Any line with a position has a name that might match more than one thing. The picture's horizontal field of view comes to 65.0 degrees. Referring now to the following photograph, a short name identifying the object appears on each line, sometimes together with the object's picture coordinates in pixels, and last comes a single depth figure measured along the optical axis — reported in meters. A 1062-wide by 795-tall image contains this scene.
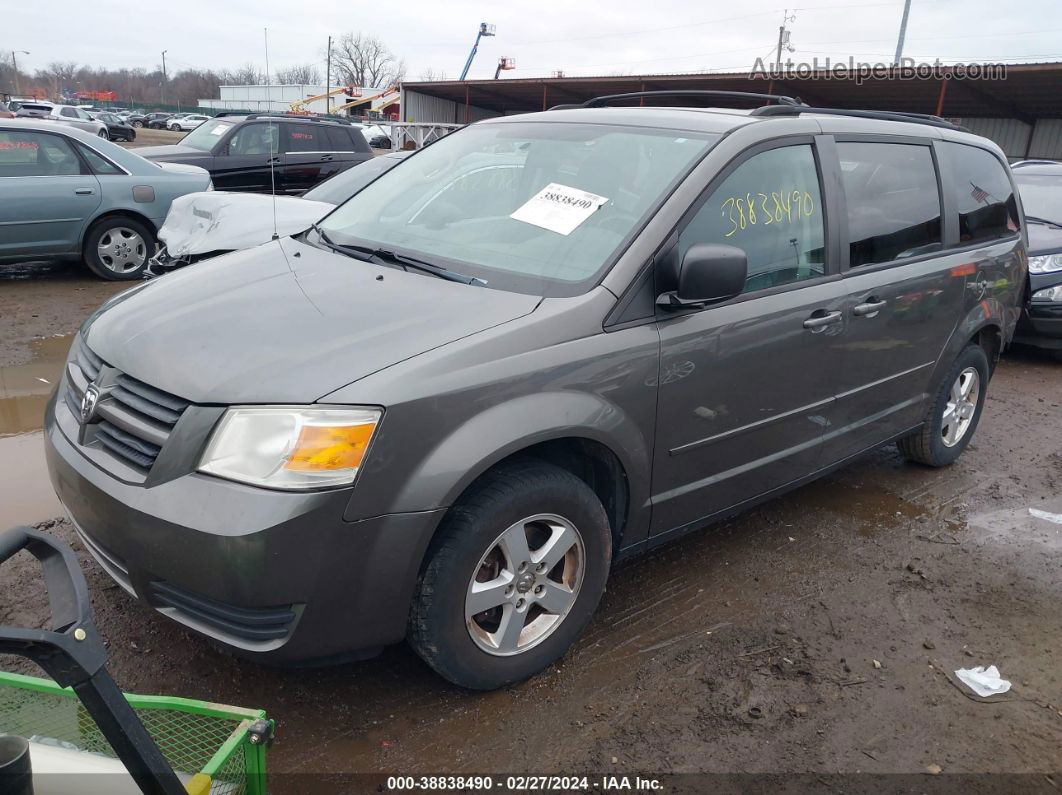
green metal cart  1.25
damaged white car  6.18
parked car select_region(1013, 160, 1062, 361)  7.19
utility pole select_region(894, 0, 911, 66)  33.72
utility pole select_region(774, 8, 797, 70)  47.78
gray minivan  2.19
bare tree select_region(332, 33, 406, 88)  93.75
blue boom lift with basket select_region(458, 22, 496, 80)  80.44
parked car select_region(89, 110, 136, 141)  33.06
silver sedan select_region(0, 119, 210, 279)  7.84
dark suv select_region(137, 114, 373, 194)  11.05
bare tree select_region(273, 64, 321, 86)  90.51
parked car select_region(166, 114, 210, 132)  53.59
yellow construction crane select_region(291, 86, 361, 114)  52.72
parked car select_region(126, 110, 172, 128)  58.69
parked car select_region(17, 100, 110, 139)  31.30
